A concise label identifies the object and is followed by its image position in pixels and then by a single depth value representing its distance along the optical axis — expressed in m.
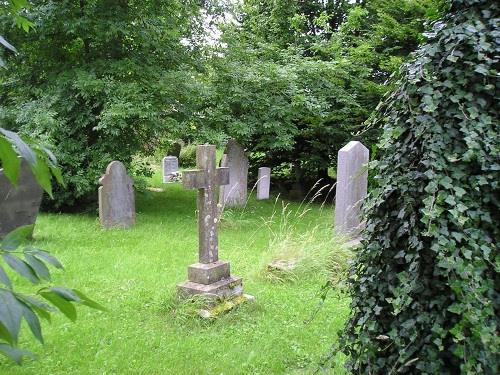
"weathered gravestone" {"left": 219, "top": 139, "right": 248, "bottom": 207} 11.22
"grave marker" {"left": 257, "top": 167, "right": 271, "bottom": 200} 12.56
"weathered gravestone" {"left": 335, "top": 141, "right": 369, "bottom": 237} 7.57
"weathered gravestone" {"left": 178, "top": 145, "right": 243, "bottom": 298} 4.96
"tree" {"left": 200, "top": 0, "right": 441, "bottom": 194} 10.79
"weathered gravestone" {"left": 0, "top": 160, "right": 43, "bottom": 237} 7.04
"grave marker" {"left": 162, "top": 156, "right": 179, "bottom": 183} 16.62
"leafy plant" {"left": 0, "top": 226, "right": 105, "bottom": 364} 0.91
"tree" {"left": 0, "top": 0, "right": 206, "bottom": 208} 9.05
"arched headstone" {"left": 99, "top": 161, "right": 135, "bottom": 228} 8.36
